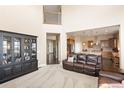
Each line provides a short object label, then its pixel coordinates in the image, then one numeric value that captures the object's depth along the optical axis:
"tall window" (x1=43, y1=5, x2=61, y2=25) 5.24
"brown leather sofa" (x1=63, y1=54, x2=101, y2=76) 3.38
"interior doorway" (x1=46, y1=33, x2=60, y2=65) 6.40
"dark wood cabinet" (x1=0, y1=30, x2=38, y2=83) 2.86
